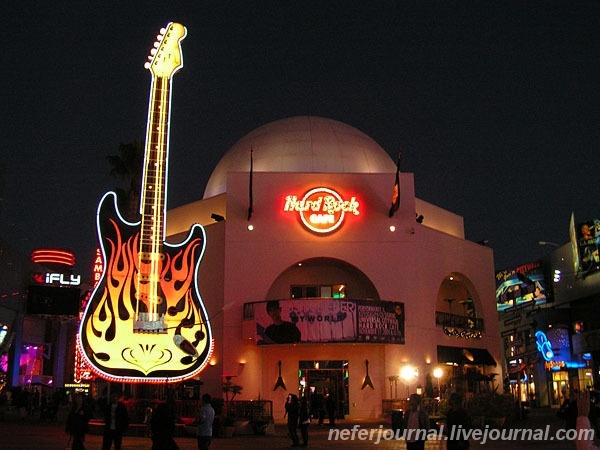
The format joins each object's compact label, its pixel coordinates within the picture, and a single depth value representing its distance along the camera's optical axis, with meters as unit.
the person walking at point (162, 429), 12.73
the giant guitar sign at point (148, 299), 25.14
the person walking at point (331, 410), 27.28
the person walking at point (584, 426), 9.73
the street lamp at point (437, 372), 33.06
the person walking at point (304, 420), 18.95
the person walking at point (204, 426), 13.41
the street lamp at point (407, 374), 31.72
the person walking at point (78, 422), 13.85
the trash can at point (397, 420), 23.33
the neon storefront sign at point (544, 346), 45.69
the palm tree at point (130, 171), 37.53
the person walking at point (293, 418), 19.25
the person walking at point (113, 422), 13.66
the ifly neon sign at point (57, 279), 53.25
